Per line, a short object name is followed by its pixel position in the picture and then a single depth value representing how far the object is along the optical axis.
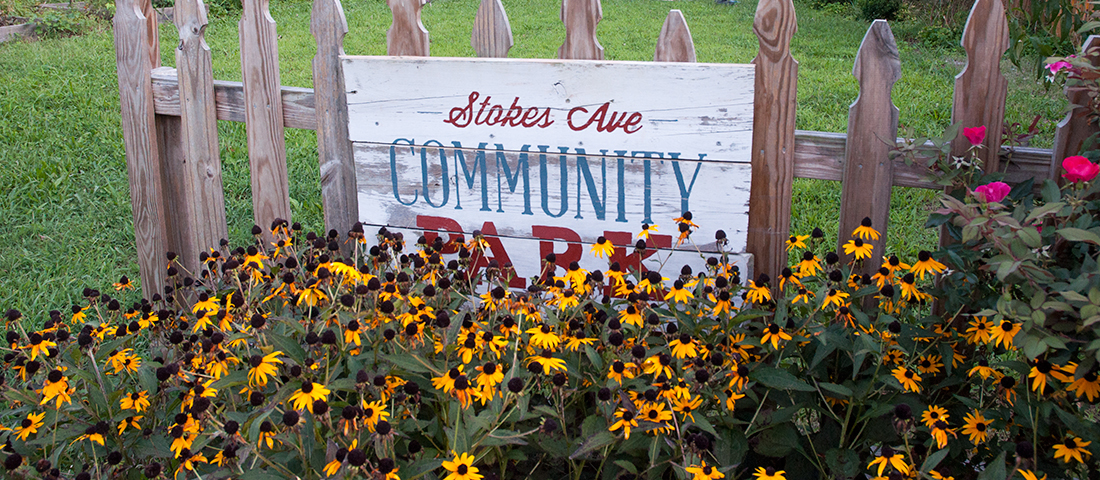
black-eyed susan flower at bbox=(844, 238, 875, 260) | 1.98
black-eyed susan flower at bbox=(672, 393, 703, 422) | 1.60
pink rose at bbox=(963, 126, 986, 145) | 1.98
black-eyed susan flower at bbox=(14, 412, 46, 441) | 1.69
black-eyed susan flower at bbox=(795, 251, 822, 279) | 2.00
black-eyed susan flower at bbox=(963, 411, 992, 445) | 1.72
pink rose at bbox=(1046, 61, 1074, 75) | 1.90
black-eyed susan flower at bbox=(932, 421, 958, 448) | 1.48
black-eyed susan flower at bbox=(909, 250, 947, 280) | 1.88
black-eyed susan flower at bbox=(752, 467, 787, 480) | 1.47
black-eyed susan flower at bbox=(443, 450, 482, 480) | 1.40
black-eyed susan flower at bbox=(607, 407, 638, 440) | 1.52
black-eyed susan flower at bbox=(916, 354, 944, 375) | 1.95
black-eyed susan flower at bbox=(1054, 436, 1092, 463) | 1.62
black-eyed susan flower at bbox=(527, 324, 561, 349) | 1.71
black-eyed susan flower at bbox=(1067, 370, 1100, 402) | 1.57
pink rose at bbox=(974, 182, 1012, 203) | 1.73
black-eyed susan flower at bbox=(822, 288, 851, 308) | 1.79
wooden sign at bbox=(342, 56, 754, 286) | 2.29
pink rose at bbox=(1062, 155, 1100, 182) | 1.62
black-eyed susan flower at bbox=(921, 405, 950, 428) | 1.65
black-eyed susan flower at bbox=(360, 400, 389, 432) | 1.49
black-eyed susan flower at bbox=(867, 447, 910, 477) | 1.48
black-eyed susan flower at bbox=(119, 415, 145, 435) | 1.79
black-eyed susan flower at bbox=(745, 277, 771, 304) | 1.93
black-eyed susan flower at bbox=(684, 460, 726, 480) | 1.41
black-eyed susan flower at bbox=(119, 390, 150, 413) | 1.80
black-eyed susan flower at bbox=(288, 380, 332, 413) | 1.48
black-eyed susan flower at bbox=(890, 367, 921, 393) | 1.77
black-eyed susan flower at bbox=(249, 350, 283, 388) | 1.57
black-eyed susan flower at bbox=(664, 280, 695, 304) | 1.86
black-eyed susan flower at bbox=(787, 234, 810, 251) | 2.15
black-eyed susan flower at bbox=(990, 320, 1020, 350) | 1.67
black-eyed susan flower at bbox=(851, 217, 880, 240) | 2.07
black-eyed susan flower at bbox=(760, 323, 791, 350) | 1.75
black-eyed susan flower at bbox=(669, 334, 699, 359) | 1.71
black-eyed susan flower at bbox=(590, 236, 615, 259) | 2.12
